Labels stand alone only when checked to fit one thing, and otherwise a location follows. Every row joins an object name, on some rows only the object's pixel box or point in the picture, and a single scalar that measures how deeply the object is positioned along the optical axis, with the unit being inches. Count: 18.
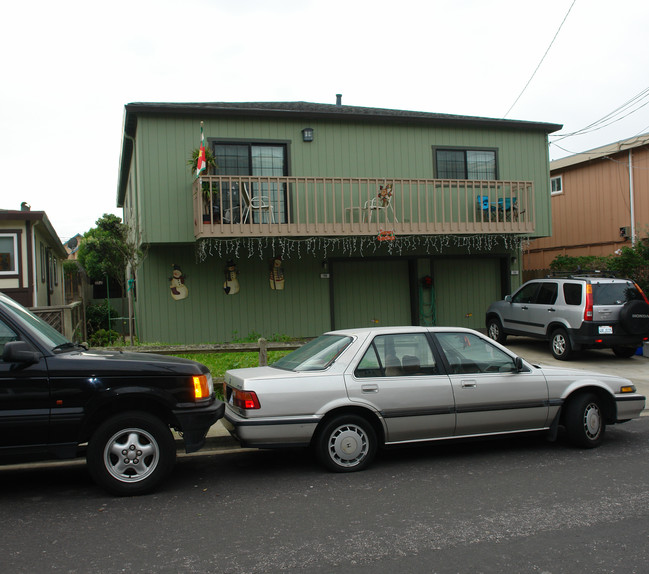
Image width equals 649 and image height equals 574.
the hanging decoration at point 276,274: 599.2
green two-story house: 549.0
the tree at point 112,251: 559.9
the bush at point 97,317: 825.5
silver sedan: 226.2
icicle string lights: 573.6
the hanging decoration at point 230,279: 586.2
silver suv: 478.6
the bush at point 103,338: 569.3
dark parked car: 197.0
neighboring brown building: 740.6
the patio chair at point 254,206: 526.6
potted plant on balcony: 518.3
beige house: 558.9
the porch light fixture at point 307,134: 584.4
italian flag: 501.7
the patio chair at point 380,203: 559.2
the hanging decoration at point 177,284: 570.6
